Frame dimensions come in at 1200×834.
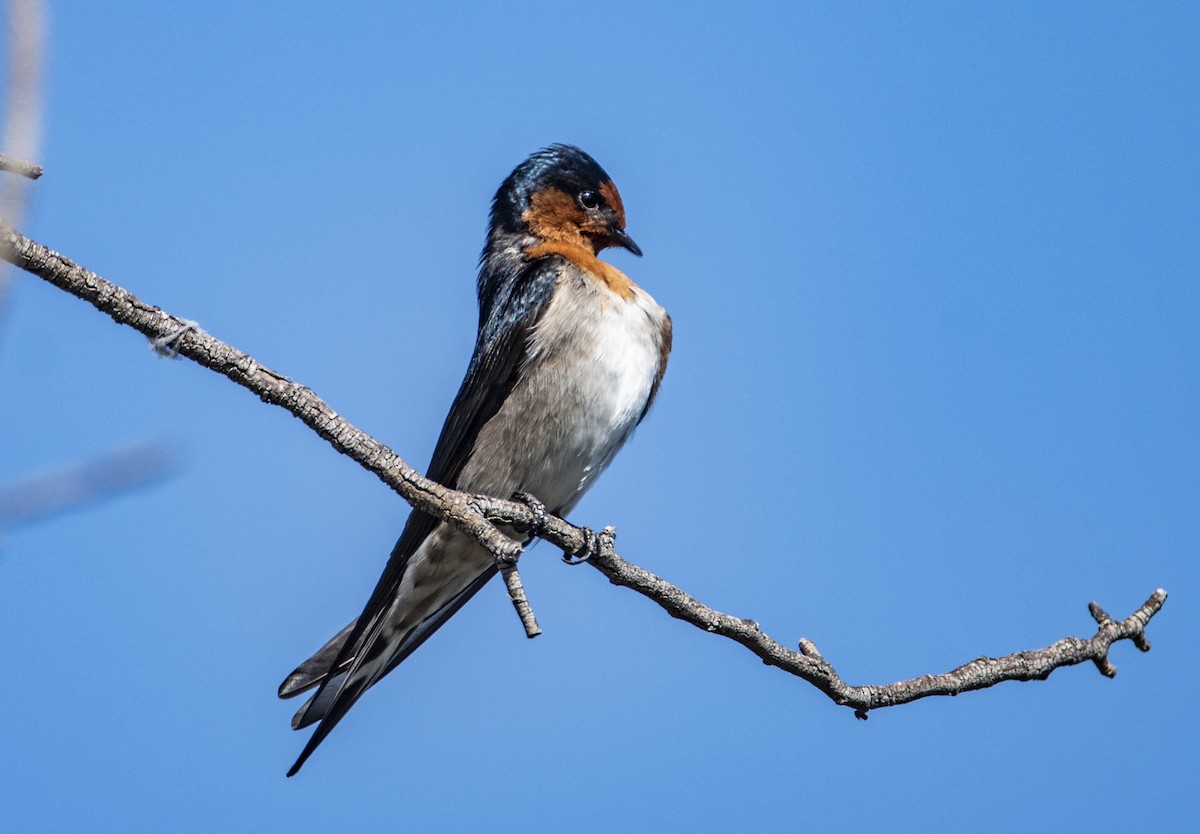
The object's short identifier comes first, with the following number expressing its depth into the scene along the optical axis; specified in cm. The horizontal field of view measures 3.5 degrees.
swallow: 360
